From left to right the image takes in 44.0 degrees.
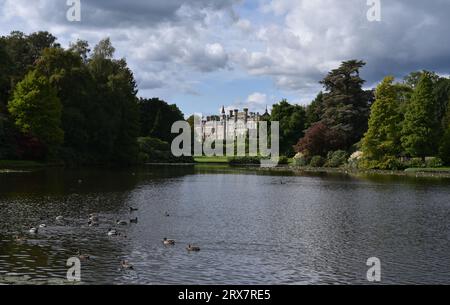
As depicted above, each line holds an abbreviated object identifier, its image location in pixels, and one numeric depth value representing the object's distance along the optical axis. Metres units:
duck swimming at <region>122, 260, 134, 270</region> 17.70
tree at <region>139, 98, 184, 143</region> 128.12
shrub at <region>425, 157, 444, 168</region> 72.69
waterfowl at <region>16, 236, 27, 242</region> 21.62
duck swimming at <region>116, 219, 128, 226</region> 26.05
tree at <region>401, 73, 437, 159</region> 73.06
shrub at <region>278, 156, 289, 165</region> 101.43
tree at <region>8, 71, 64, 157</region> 70.38
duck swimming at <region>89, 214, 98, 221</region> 26.17
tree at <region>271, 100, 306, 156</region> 110.59
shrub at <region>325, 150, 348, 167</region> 85.75
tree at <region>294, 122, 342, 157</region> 89.94
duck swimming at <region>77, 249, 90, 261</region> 18.88
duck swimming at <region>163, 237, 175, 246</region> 21.94
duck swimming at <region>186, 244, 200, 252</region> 20.95
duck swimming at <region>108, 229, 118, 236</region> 23.45
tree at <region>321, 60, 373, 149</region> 91.50
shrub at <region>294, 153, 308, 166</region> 91.94
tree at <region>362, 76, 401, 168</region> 76.88
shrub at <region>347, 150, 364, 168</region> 80.68
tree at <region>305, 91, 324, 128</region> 102.86
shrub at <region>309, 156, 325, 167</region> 88.31
